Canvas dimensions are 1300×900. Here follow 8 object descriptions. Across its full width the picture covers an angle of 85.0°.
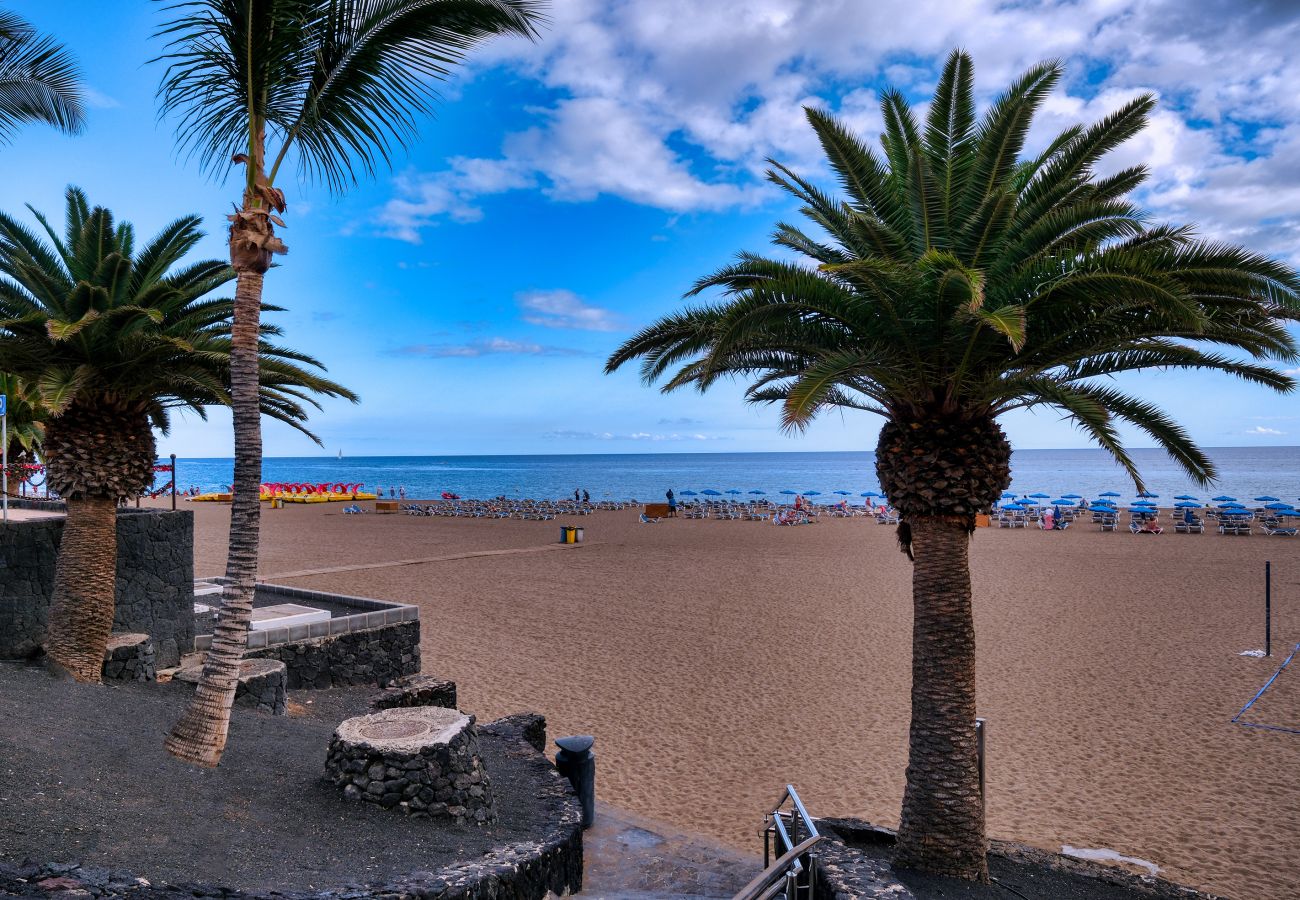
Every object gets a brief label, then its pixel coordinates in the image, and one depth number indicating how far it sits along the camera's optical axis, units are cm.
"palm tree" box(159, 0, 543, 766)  536
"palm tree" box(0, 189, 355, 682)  698
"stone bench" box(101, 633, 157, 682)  742
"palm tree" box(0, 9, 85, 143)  781
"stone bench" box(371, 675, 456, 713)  796
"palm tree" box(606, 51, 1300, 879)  491
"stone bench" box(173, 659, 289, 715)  756
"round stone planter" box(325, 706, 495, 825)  522
